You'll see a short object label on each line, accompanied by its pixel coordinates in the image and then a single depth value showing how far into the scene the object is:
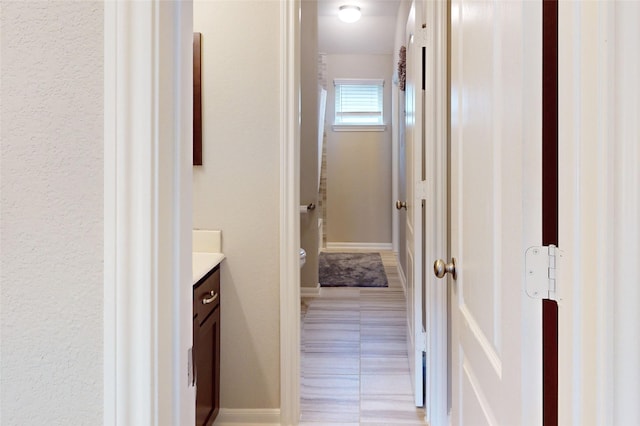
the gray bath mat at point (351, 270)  4.79
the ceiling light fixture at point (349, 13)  5.11
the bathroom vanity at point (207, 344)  1.75
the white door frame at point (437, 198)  1.89
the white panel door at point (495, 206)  0.69
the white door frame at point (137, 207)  0.56
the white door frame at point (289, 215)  2.02
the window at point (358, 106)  6.49
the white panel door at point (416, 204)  2.16
